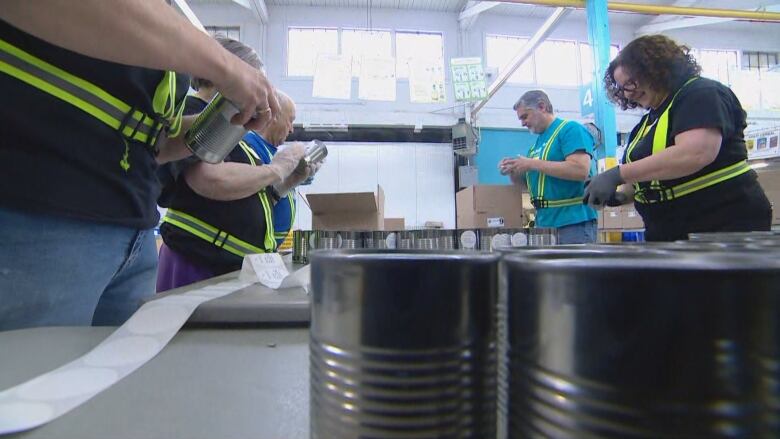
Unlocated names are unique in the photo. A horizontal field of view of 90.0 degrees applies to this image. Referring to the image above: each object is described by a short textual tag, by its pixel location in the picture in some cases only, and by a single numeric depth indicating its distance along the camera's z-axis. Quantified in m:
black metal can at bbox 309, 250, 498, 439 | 0.16
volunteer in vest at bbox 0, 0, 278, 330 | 0.44
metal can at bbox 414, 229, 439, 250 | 0.95
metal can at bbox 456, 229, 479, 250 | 0.96
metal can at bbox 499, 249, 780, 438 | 0.11
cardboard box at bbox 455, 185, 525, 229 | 2.11
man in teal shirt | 1.74
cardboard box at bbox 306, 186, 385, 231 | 1.55
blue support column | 2.39
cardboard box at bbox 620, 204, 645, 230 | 3.29
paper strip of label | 0.27
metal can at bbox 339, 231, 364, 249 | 1.00
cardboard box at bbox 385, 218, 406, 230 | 3.03
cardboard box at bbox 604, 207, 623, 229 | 3.33
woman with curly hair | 1.09
